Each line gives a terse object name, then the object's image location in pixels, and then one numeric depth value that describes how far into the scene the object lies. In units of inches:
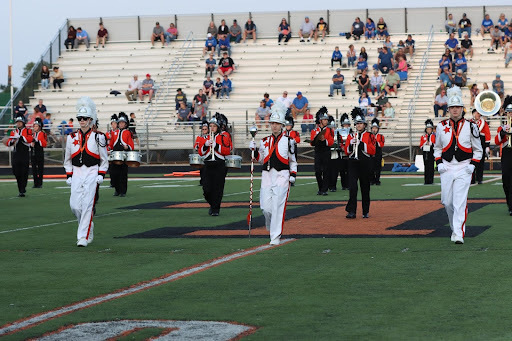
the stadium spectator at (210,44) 1766.7
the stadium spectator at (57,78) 1772.9
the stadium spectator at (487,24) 1691.7
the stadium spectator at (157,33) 1839.3
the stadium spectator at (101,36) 1876.2
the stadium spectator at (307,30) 1775.3
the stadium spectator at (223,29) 1765.5
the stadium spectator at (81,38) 1882.4
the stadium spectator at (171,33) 1833.2
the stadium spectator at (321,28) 1770.4
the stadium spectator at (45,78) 1779.0
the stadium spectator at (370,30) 1728.6
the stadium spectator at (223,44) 1756.9
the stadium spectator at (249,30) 1795.0
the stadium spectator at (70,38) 1868.8
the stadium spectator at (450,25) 1708.9
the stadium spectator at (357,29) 1734.7
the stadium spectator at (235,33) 1790.1
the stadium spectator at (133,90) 1702.8
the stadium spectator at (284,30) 1775.3
